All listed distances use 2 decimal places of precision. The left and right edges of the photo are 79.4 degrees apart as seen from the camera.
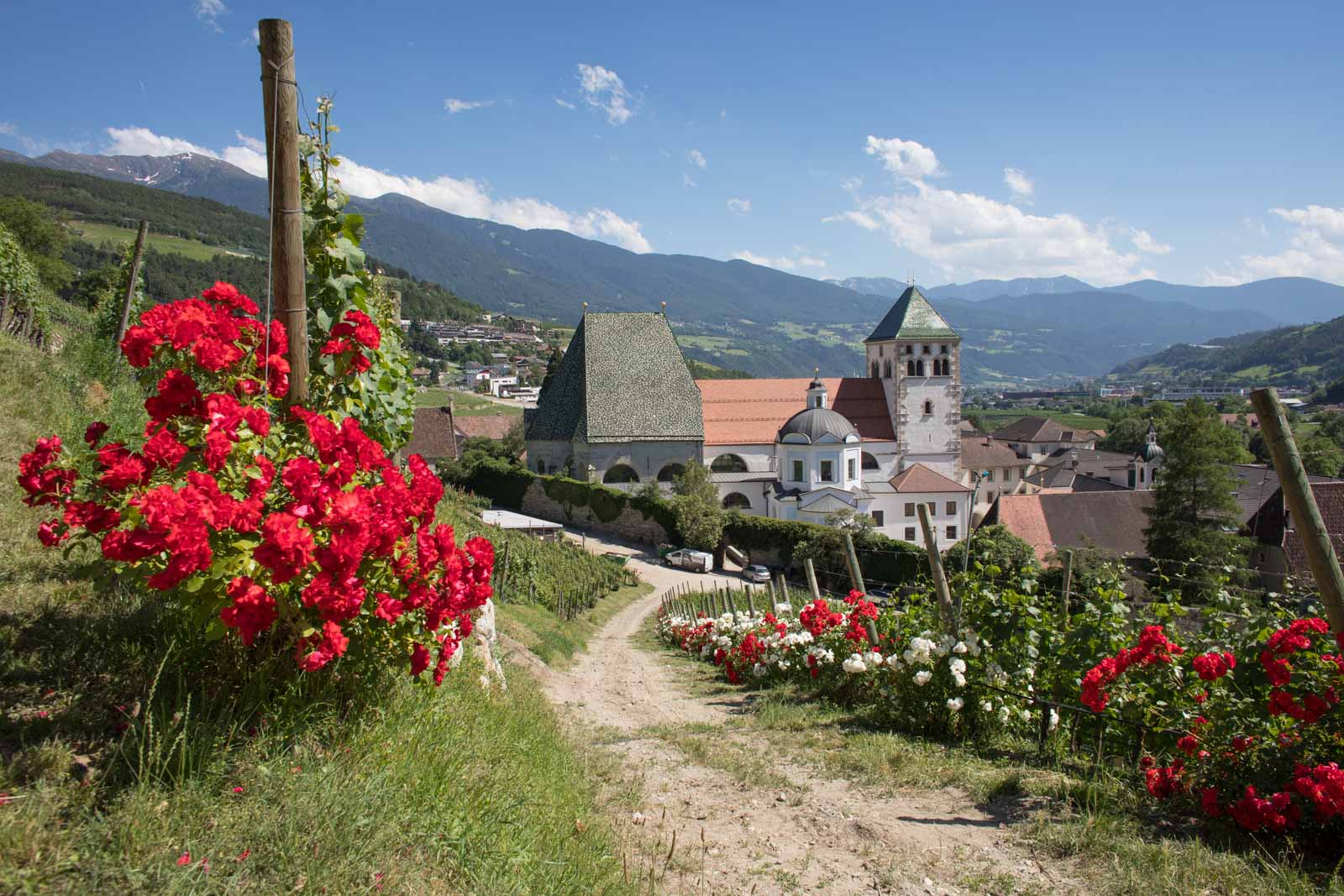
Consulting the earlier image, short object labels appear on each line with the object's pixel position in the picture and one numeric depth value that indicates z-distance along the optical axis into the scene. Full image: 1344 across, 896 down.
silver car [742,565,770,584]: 31.62
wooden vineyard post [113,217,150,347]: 12.52
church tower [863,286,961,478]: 45.09
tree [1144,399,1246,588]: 32.47
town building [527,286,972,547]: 39.50
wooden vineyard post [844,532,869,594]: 9.88
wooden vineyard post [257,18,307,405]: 4.16
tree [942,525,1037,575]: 31.28
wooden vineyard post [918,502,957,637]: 6.74
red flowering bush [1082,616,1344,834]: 4.03
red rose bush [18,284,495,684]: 2.74
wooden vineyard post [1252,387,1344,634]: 4.18
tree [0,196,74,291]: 33.12
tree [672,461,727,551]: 34.16
